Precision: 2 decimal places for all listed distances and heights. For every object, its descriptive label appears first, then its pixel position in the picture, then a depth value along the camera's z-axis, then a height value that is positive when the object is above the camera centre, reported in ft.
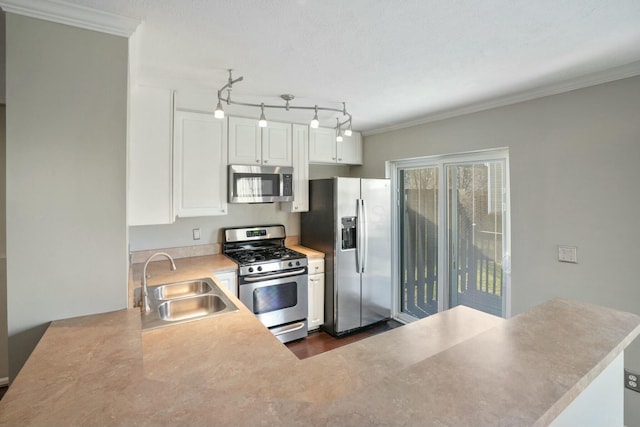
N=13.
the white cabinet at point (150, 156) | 7.10 +1.40
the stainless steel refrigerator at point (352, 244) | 10.98 -1.12
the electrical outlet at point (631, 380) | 6.39 -3.50
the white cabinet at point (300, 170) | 11.65 +1.73
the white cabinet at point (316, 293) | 11.11 -2.87
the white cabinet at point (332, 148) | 12.12 +2.76
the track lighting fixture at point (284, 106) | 6.57 +3.10
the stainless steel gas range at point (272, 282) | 9.70 -2.20
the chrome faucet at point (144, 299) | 5.84 -1.62
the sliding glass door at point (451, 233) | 9.46 -0.66
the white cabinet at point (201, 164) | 9.55 +1.62
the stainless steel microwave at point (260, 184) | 10.40 +1.10
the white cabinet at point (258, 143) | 10.44 +2.55
